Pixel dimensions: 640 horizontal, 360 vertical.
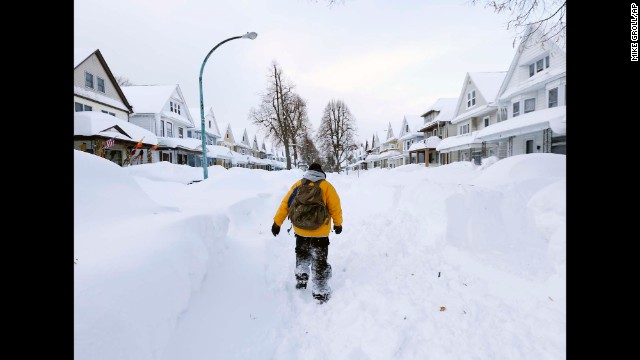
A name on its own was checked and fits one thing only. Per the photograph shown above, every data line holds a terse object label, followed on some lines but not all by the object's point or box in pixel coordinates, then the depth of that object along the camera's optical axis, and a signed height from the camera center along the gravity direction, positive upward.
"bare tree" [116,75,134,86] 45.97 +17.04
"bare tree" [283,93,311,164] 30.72 +7.37
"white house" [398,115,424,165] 43.34 +7.03
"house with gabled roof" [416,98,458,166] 31.70 +6.03
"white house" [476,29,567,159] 14.72 +4.73
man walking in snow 3.58 -0.65
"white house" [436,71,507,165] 23.45 +5.67
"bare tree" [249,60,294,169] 29.49 +7.25
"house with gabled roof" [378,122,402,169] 49.27 +4.83
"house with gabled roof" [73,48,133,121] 18.56 +6.99
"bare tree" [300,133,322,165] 41.25 +5.25
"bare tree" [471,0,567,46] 4.83 +2.80
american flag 14.92 +2.02
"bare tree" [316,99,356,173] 43.66 +7.72
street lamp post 9.97 +4.61
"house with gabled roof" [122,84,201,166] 26.52 +6.74
